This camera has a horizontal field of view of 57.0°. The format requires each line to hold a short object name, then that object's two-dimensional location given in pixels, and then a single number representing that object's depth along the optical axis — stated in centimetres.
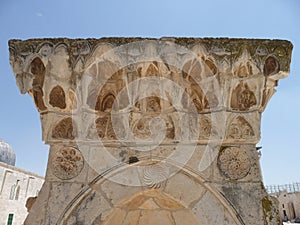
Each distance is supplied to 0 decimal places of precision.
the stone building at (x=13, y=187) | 2436
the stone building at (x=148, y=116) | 235
